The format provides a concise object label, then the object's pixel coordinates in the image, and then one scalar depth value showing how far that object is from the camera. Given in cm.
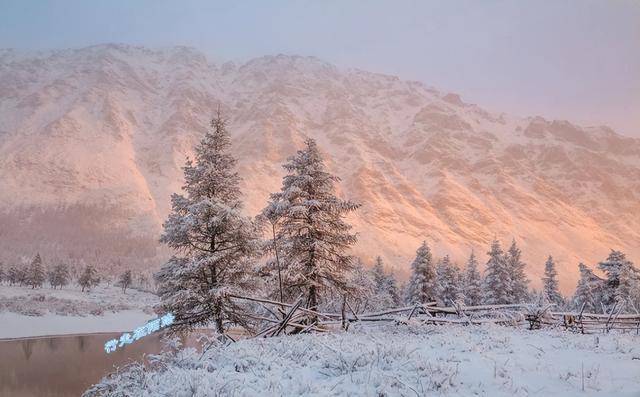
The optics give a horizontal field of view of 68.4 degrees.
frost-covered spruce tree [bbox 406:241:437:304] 4859
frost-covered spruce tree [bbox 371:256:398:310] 5725
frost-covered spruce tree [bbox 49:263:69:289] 10850
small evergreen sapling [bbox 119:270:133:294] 12220
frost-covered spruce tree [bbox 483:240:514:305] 4938
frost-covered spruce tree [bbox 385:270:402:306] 5731
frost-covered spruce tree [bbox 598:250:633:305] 4006
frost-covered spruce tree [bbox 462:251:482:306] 5384
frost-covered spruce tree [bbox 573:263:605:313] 4300
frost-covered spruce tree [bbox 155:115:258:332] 1877
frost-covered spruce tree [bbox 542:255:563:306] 5962
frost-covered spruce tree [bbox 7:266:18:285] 10800
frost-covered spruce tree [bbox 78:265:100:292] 10781
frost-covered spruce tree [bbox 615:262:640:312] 3819
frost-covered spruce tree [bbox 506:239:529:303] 5395
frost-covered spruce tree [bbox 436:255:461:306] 5221
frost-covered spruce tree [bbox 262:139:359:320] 2136
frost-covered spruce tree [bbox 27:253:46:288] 10138
